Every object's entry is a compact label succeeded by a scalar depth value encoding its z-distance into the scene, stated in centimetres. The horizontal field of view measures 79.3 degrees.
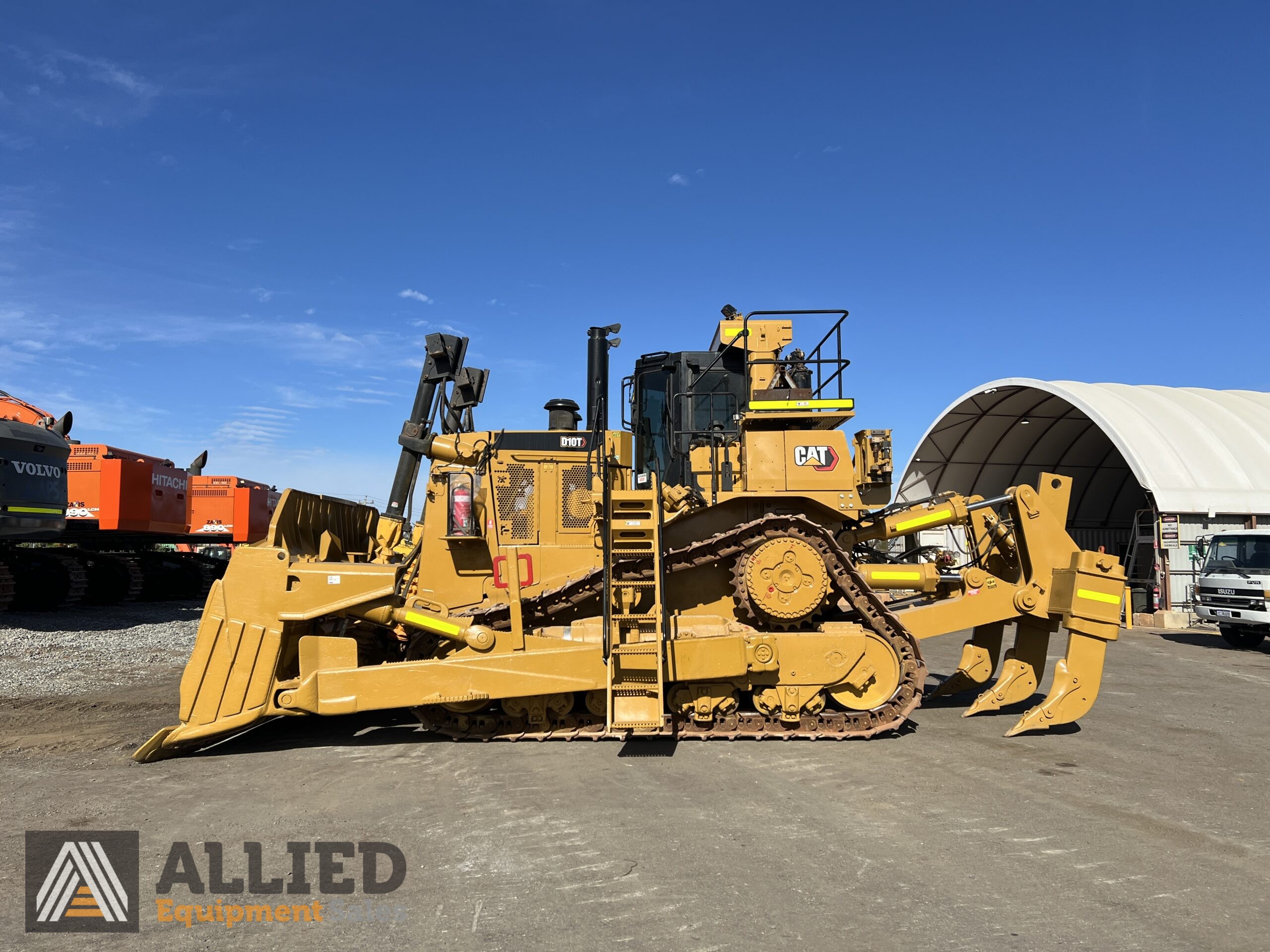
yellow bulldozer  700
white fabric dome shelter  2027
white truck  1537
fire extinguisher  799
